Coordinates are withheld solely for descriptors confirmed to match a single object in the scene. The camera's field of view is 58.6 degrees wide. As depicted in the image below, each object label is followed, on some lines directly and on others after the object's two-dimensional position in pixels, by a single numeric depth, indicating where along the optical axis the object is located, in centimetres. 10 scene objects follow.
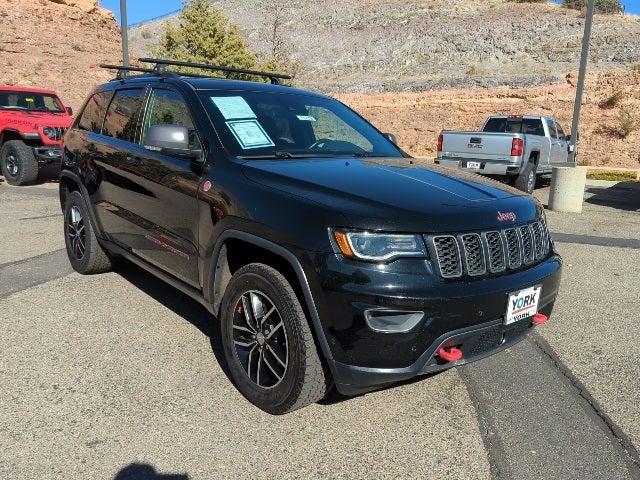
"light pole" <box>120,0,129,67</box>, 1313
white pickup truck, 1164
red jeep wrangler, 1148
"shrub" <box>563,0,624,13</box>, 5204
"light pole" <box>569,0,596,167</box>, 1580
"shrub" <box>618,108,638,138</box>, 2666
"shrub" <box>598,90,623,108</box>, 3012
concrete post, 1007
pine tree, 2417
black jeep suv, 259
